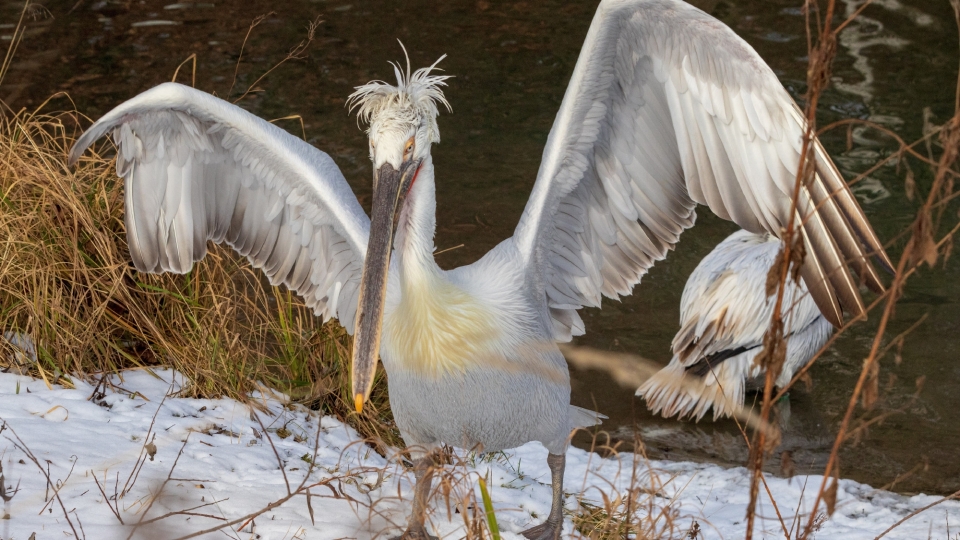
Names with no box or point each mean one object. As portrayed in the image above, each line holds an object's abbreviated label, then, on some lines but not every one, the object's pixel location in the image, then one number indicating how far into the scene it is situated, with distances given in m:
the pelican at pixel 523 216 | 6.14
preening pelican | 10.07
